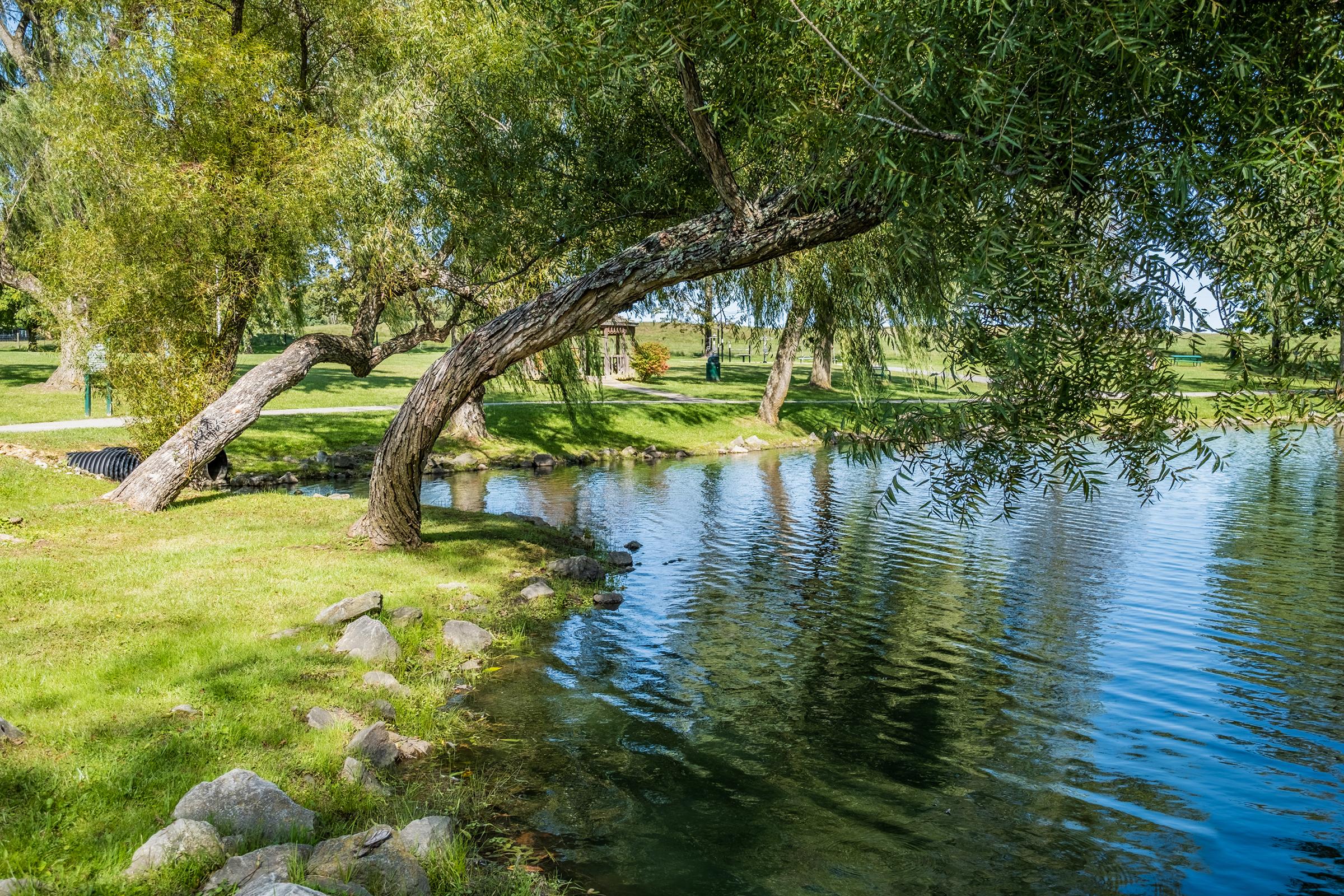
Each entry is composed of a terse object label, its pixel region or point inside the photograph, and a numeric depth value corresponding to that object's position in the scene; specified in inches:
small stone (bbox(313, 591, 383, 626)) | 364.8
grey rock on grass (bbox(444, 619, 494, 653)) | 377.1
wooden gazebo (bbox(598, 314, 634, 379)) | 1748.3
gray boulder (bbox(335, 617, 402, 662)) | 340.5
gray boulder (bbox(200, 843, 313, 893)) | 191.0
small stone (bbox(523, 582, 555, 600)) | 457.1
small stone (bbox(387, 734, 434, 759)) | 284.5
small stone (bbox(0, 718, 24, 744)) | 235.3
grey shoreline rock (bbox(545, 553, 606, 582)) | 506.9
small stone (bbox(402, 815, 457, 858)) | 217.0
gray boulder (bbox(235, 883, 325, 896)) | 172.6
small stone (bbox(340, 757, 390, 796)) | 255.6
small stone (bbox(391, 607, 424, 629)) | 374.6
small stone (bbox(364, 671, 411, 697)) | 320.5
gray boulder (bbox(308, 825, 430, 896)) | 199.8
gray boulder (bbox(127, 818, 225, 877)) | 194.9
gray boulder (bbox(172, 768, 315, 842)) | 213.9
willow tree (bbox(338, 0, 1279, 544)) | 212.2
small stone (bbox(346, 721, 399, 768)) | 271.9
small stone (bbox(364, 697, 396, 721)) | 302.0
